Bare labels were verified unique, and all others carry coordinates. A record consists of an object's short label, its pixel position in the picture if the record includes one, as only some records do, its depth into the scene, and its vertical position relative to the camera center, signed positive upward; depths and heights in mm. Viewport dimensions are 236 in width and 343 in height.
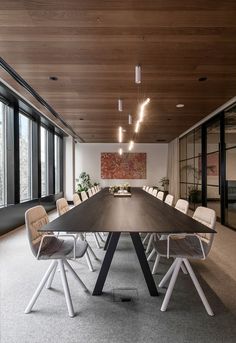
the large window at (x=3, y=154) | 4848 +283
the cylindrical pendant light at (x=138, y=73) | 3000 +1202
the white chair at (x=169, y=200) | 3649 -515
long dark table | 1852 -488
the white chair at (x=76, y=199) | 3818 -519
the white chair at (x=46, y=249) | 1981 -742
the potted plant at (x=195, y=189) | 7039 -683
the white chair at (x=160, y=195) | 4719 -560
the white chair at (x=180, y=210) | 2770 -526
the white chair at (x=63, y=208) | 2769 -489
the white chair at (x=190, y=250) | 1990 -739
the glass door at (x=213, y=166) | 5733 +37
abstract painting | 10523 +118
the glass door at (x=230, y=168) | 5039 -15
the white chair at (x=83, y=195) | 4780 -571
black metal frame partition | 5257 +75
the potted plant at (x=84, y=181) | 10156 -575
